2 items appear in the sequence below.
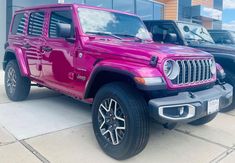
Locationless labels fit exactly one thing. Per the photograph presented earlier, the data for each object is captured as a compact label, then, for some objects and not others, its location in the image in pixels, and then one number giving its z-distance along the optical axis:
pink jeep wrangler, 1.93
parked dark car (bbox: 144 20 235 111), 3.55
